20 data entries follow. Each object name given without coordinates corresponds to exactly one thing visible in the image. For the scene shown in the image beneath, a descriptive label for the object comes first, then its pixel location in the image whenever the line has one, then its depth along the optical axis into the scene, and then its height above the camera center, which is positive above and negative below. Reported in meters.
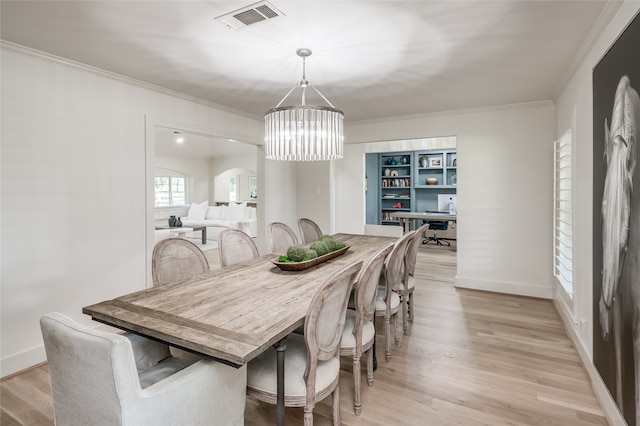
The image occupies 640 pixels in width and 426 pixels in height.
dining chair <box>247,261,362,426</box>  1.46 -0.74
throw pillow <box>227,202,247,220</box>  8.90 -0.11
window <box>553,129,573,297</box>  3.12 -0.07
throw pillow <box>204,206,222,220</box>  9.26 -0.14
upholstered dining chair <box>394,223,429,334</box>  3.01 -0.64
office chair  8.24 -0.51
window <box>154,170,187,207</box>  11.04 +0.65
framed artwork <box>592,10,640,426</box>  1.51 -0.07
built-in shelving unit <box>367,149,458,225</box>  8.54 +0.73
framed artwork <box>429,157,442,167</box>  8.58 +1.17
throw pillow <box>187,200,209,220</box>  9.48 -0.11
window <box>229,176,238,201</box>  12.30 +0.66
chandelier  2.50 +0.60
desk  7.16 -0.21
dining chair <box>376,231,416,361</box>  2.49 -0.63
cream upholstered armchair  1.04 -0.62
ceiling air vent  1.90 +1.14
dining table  1.29 -0.49
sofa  8.40 -0.28
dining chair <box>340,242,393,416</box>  1.89 -0.68
